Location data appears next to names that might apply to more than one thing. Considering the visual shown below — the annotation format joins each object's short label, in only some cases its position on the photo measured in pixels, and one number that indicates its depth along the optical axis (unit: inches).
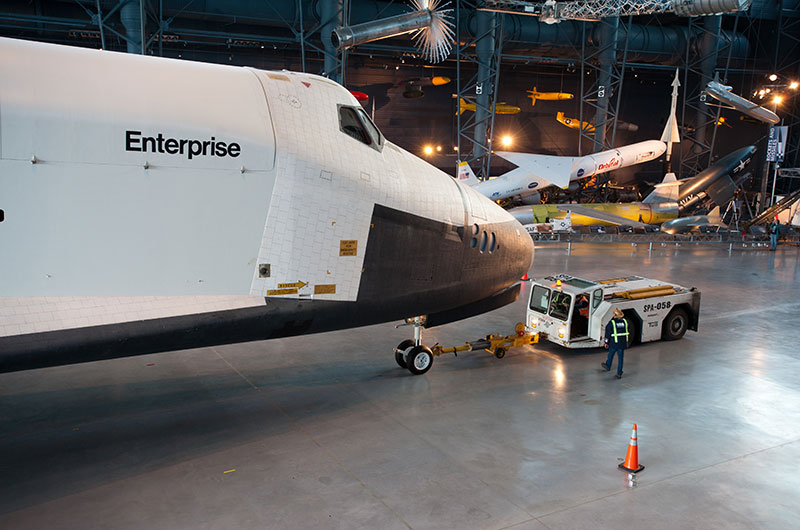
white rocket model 1416.1
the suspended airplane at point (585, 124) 1707.7
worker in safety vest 401.4
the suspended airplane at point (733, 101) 1362.0
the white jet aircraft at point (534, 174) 1208.8
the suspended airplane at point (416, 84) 1544.0
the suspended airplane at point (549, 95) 1675.7
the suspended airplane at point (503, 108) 1567.4
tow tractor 452.8
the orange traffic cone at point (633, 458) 268.5
